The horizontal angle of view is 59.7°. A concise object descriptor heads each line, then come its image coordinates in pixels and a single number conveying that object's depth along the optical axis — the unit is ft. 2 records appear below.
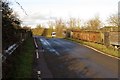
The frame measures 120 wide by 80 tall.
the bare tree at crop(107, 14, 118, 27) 58.81
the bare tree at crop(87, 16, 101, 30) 83.23
